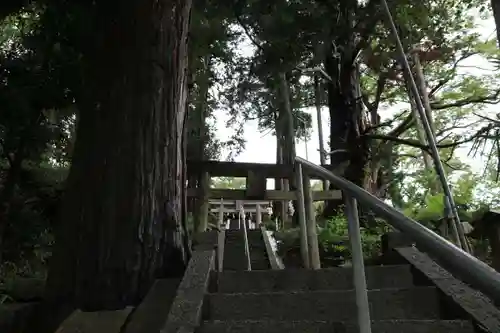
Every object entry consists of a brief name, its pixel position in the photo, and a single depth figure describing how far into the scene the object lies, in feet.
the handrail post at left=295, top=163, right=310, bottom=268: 11.01
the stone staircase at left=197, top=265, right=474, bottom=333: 7.07
